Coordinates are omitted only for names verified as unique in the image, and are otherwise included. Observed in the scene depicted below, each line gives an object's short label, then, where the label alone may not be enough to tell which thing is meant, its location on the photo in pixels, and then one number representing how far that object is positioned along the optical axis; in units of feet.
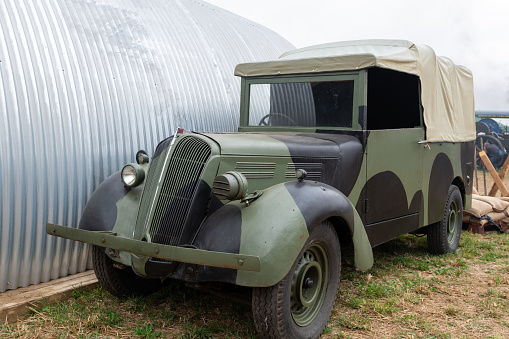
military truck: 9.78
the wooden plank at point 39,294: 12.16
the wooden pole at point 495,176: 30.43
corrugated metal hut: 13.55
